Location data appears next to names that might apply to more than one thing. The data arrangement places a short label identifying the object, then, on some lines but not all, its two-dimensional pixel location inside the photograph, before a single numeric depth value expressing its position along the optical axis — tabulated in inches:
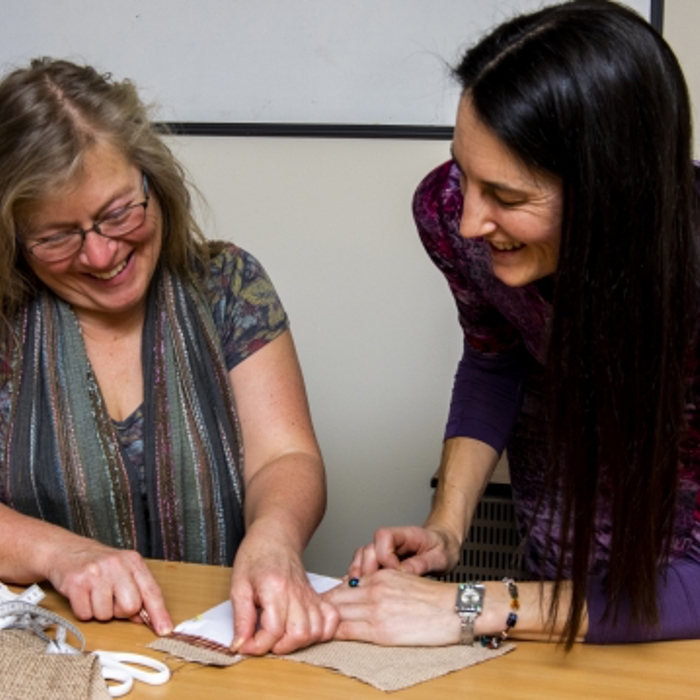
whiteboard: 93.6
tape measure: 60.2
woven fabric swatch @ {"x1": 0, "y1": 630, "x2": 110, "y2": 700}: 53.2
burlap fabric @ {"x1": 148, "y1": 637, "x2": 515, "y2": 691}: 56.5
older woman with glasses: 67.1
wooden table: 55.7
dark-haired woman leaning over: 55.5
